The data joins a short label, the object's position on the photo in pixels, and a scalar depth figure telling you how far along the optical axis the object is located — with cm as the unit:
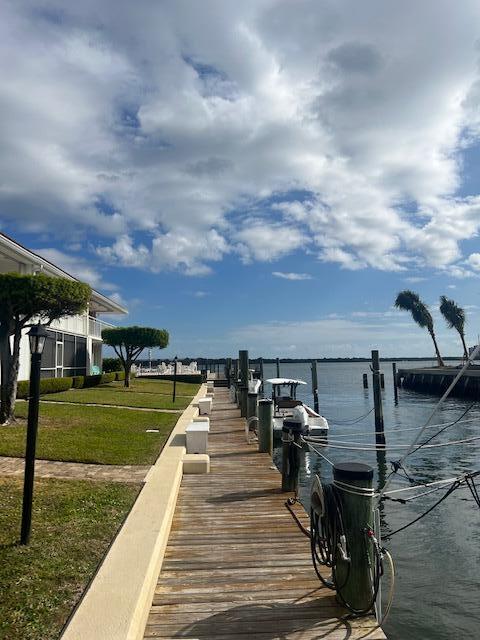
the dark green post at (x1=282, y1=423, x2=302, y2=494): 833
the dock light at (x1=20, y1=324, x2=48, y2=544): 561
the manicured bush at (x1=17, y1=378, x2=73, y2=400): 2066
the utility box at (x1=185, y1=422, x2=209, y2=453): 1144
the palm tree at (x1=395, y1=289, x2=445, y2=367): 7650
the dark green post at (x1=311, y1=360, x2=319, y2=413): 3678
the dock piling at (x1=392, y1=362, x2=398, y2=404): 4800
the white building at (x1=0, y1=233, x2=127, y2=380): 2148
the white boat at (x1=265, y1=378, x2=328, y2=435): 2142
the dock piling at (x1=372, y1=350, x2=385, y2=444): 2237
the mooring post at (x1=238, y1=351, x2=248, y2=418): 1967
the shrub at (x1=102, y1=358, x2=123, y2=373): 4884
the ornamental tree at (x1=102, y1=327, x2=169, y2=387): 3844
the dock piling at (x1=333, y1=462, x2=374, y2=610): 429
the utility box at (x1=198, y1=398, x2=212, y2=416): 2011
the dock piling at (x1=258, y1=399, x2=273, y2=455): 1202
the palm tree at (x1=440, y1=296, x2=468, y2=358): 7162
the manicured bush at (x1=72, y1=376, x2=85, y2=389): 2933
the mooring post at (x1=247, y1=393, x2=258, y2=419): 1625
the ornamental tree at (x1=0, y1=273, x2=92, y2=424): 1329
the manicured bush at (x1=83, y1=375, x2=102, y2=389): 3181
